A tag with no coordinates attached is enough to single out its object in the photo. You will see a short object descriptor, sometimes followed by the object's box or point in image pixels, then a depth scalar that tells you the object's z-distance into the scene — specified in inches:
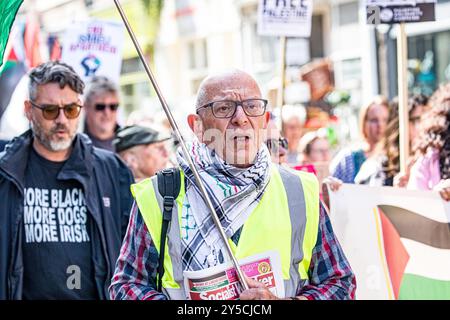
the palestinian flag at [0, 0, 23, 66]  134.3
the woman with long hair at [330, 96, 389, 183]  258.2
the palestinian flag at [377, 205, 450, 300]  165.8
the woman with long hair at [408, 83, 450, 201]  196.1
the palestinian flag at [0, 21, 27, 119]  326.3
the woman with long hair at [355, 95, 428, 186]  239.9
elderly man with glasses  116.2
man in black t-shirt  167.2
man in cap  234.4
